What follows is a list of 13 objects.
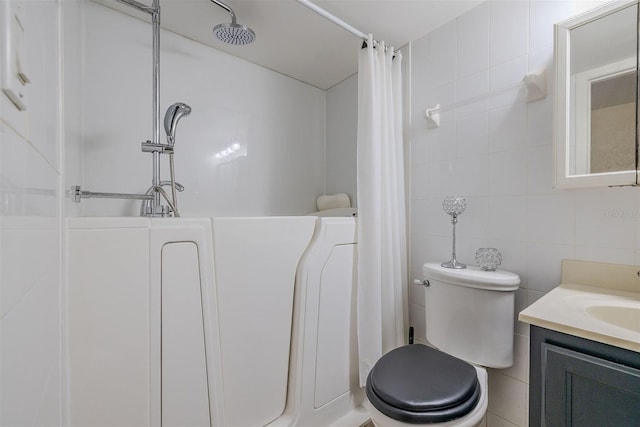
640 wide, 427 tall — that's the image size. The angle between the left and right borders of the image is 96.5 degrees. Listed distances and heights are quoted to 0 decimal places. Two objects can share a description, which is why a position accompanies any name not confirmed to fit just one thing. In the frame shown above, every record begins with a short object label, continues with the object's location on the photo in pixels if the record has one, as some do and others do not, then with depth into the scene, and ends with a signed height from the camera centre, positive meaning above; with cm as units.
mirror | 95 +40
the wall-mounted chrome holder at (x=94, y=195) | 98 +7
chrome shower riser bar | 139 +61
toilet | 90 -58
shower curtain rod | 130 +93
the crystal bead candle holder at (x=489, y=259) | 129 -22
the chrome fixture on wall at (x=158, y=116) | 132 +47
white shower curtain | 143 +1
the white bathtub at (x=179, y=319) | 80 -36
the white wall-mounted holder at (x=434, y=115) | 157 +53
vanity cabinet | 65 -42
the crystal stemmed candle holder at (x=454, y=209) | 137 +1
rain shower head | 130 +85
